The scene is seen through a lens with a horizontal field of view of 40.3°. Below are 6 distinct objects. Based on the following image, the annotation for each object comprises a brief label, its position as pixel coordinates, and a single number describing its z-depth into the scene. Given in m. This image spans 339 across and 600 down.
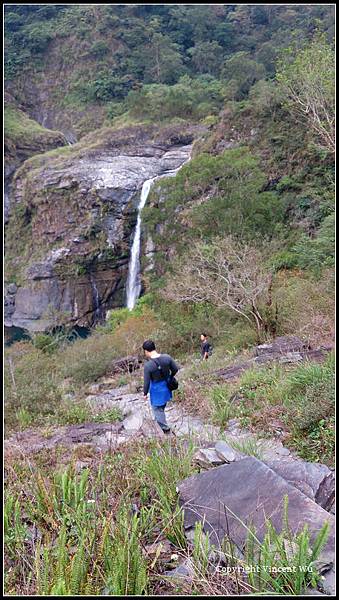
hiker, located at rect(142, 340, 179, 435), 5.07
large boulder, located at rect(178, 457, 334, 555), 2.38
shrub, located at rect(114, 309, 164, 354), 14.63
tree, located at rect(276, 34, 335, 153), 12.41
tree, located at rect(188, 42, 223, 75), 44.50
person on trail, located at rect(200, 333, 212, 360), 10.20
